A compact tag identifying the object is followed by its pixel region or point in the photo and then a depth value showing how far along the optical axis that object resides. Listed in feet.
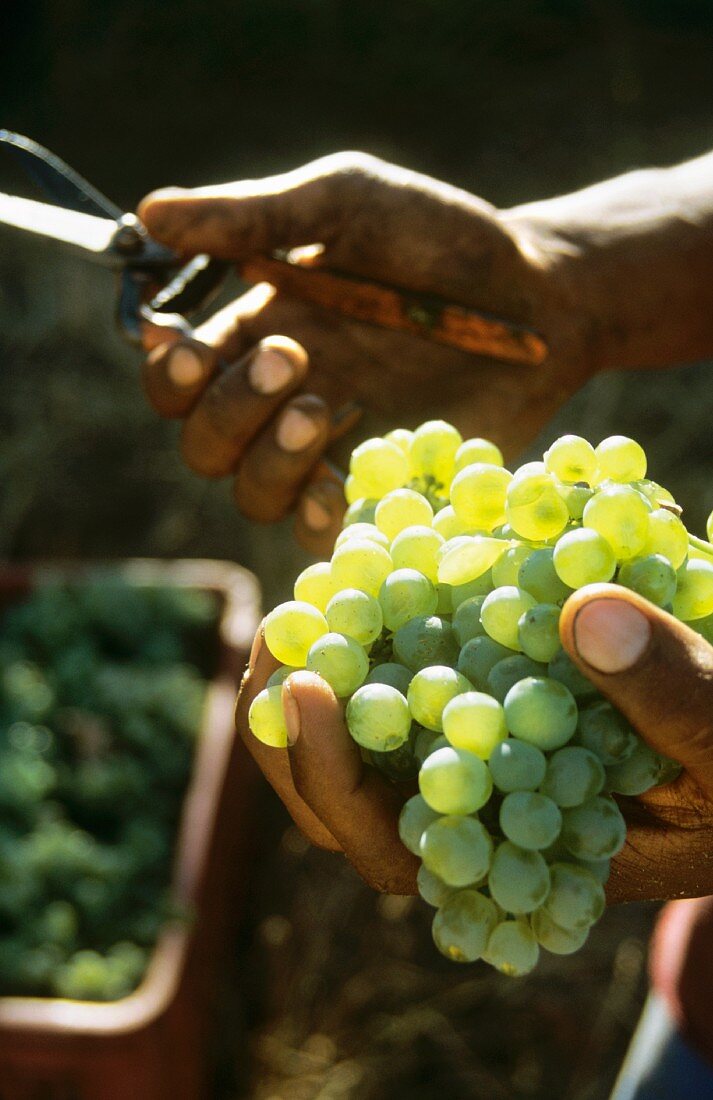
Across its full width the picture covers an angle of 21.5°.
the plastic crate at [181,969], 2.04
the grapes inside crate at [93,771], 2.34
